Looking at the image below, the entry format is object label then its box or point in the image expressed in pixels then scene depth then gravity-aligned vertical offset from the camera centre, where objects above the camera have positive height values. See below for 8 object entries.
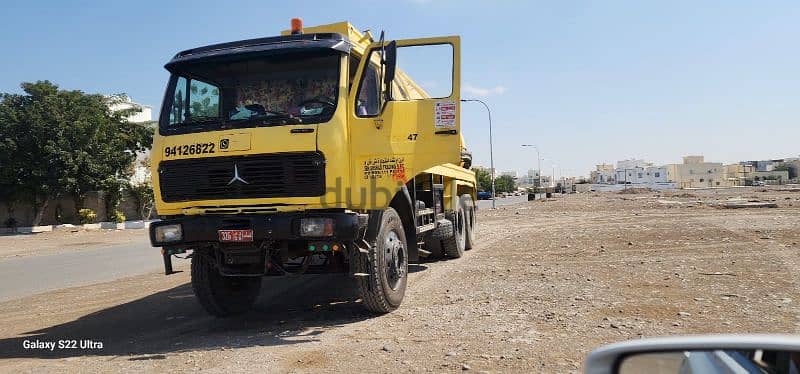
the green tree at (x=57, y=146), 29.56 +2.65
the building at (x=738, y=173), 134.51 +2.20
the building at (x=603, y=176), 176.41 +2.63
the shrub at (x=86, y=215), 31.22 -1.07
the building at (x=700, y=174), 137.62 +2.05
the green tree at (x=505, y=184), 129.88 +0.63
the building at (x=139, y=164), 35.74 +1.84
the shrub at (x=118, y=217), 33.16 -1.28
